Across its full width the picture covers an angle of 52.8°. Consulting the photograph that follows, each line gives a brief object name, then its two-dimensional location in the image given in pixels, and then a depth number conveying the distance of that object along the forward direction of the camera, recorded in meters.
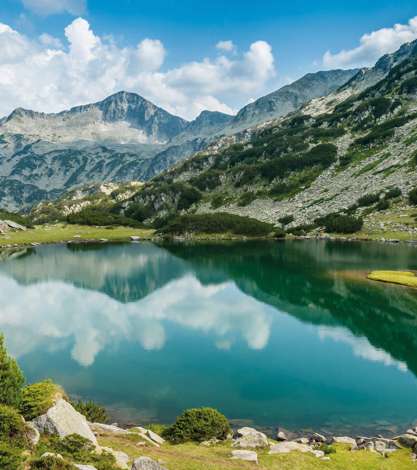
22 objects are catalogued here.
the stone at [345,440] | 23.06
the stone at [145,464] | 15.85
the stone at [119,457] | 16.80
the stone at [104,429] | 22.27
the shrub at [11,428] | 15.92
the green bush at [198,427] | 23.12
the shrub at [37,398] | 18.58
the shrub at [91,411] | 26.33
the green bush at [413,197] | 139.75
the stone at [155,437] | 22.28
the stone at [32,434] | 16.86
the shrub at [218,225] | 159.00
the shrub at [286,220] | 165.00
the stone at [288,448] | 20.89
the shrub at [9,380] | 18.22
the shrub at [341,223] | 138.38
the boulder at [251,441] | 21.67
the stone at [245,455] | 19.31
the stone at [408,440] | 22.11
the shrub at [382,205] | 144.25
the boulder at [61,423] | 18.05
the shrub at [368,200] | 151.62
